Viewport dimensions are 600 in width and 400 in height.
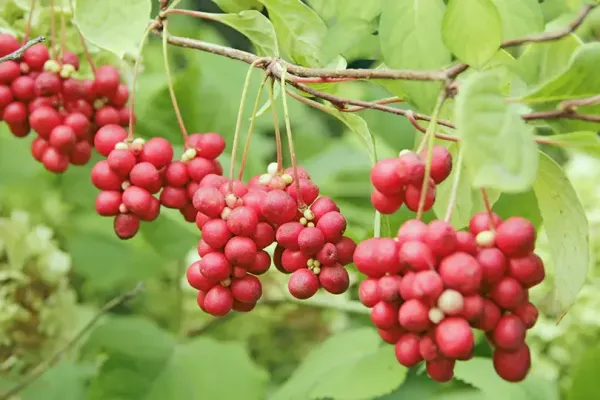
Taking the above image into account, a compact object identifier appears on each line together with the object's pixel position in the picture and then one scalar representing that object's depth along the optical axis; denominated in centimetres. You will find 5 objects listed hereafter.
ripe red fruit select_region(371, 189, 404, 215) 52
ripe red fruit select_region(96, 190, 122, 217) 57
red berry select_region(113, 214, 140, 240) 57
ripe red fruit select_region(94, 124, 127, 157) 59
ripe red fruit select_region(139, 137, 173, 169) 58
